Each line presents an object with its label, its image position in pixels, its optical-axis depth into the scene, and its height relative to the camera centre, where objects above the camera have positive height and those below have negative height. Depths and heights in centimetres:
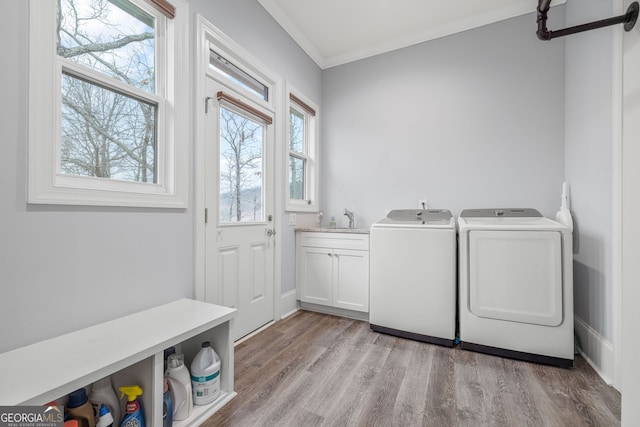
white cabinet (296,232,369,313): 257 -56
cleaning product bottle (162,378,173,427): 119 -86
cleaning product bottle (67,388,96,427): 104 -75
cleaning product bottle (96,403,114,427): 104 -79
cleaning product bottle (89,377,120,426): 113 -77
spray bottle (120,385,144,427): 109 -79
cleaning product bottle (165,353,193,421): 128 -83
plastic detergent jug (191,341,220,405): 137 -83
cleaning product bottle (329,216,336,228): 315 -12
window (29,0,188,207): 115 +55
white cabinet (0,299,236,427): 88 -54
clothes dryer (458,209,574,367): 178 -52
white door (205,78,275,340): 192 +4
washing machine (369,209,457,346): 207 -53
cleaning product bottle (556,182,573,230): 200 +2
